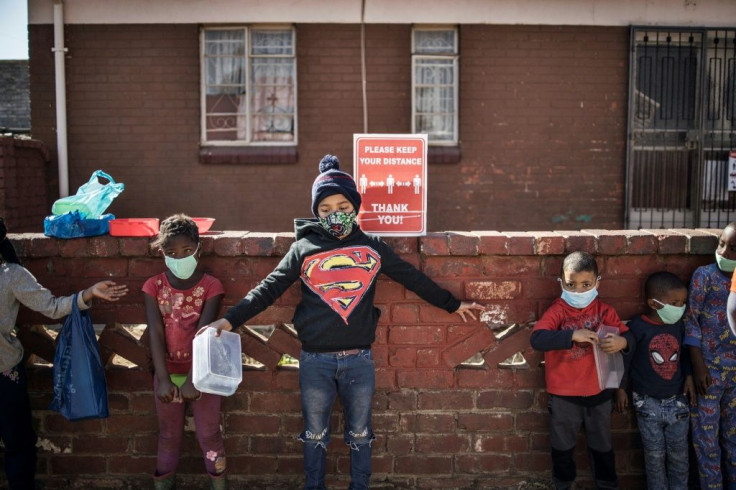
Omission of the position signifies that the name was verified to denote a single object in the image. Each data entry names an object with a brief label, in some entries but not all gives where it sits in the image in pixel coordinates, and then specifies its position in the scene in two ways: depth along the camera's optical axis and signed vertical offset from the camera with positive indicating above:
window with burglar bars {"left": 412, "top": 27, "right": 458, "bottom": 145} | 8.38 +1.64
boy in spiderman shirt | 3.35 -0.86
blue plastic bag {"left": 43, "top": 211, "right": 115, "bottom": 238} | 3.48 -0.09
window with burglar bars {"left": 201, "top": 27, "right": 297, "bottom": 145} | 8.39 +1.60
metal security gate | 8.46 +1.14
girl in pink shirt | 3.23 -0.61
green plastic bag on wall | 3.51 +0.05
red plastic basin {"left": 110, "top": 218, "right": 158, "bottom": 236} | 3.50 -0.09
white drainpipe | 8.10 +1.37
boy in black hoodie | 3.16 -0.49
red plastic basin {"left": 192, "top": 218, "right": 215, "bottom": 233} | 3.64 -0.07
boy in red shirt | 3.27 -0.78
